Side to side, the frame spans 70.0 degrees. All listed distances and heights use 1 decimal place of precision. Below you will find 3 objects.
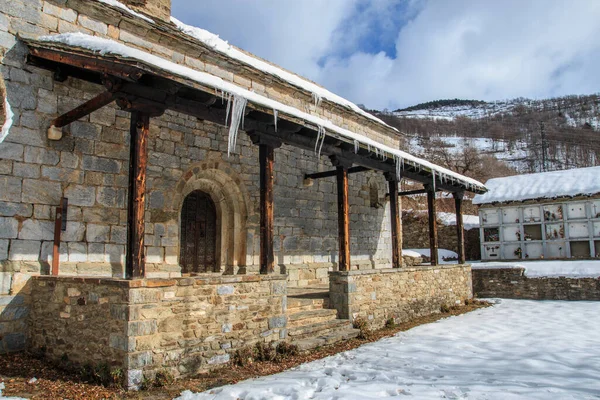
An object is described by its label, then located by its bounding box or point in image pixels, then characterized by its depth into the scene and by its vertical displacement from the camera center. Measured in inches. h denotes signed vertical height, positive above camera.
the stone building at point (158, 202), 185.0 +30.3
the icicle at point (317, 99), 418.6 +146.8
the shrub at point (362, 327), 277.5 -52.9
